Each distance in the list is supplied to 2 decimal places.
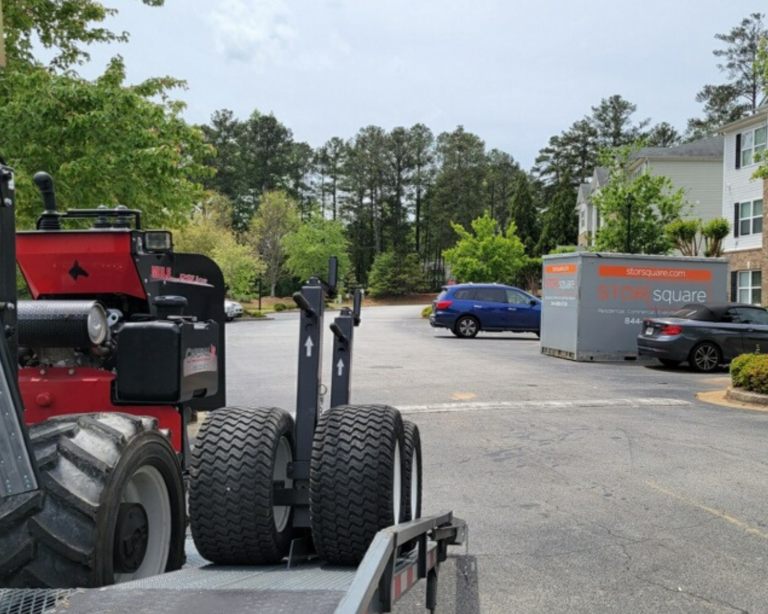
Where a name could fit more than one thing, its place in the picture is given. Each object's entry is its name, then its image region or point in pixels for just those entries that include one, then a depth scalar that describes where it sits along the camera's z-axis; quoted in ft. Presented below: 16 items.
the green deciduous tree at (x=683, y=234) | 103.76
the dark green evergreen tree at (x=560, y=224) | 236.63
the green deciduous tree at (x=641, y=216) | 112.98
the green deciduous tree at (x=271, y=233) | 234.38
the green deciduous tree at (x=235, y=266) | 174.50
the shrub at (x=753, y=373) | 39.68
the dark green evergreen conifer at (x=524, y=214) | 252.42
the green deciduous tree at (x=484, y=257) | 181.16
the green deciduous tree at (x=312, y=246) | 240.73
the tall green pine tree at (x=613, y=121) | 264.31
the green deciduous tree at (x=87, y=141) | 41.37
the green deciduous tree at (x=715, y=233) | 100.27
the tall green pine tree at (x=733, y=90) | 202.18
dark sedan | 55.06
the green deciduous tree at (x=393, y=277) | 267.39
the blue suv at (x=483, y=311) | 87.81
